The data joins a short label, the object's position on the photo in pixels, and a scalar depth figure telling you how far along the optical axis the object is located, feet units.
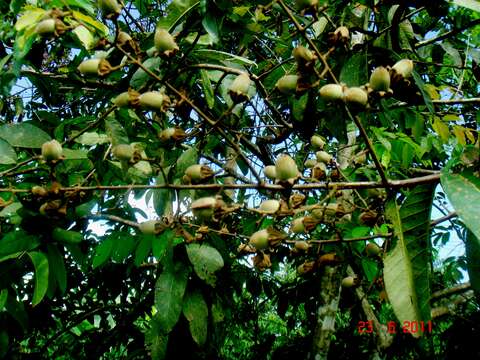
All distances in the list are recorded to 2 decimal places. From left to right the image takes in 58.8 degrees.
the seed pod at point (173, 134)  2.84
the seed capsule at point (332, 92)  2.42
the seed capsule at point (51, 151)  2.88
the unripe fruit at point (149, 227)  3.01
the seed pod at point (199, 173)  2.81
